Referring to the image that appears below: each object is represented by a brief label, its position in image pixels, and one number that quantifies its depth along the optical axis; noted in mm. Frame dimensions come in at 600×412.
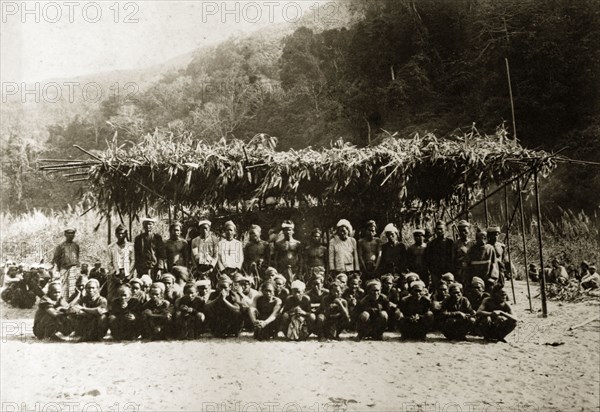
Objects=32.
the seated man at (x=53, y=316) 7684
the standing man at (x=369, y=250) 8766
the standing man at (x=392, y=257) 8734
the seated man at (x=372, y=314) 7430
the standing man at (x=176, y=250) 8977
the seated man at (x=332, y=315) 7461
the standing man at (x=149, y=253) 8922
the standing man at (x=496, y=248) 8172
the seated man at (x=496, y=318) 7273
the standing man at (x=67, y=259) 9508
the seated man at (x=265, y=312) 7480
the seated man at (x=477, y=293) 7555
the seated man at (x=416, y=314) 7398
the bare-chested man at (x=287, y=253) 8883
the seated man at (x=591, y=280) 9727
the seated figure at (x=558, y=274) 10406
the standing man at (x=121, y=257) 8719
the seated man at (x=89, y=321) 7656
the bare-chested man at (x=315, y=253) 8945
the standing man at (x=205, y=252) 8875
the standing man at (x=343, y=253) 8641
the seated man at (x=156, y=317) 7570
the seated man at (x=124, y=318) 7621
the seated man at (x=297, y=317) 7453
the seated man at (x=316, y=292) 7730
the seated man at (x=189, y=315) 7602
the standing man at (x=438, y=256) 8609
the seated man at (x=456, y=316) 7363
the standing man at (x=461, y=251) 8383
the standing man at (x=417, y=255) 8727
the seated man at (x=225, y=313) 7621
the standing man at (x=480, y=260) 8172
